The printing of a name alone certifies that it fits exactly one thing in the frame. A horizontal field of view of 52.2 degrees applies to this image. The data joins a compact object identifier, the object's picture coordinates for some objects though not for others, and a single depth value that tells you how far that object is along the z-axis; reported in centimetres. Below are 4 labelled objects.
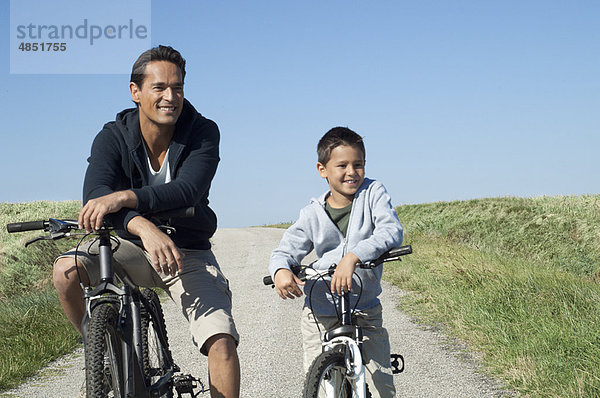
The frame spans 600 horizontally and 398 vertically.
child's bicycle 308
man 319
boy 349
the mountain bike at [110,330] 269
